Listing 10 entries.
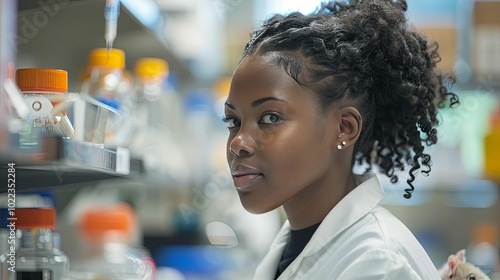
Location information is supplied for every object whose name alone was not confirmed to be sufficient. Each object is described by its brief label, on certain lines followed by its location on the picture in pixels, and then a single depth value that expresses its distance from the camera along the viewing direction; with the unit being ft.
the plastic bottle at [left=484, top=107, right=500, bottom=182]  9.81
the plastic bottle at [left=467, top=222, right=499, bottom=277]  10.18
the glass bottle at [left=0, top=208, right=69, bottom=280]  3.74
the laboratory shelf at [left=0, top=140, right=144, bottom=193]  3.43
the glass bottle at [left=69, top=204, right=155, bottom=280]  5.79
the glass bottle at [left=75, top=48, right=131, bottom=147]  4.54
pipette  5.60
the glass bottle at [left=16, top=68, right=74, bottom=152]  3.64
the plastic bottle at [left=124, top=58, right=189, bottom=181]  7.05
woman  4.24
